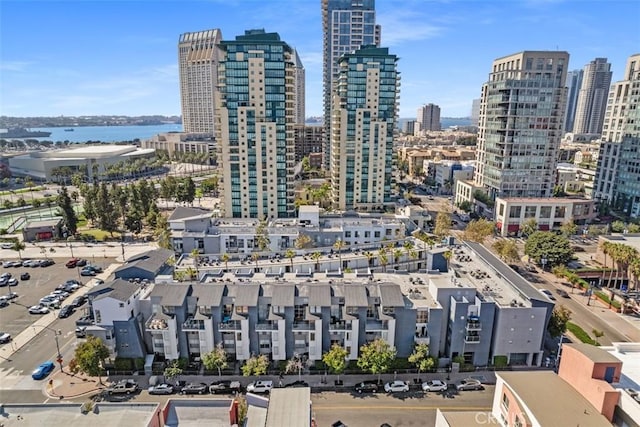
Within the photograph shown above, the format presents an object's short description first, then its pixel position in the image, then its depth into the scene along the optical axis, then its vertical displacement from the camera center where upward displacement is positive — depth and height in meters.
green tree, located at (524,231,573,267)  73.69 -21.54
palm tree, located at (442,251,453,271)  55.47 -17.25
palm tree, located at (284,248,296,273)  61.41 -19.63
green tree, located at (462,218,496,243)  78.69 -19.78
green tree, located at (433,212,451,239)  84.25 -20.39
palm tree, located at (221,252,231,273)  59.56 -20.33
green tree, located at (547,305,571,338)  48.41 -23.04
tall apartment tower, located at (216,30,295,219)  83.19 +0.36
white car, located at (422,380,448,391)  42.38 -27.06
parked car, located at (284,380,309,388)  42.84 -27.42
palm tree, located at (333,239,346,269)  64.06 -19.60
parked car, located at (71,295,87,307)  59.82 -26.83
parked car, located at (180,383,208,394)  42.03 -27.58
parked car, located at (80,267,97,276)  72.50 -26.85
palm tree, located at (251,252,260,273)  63.02 -20.50
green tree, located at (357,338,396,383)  42.09 -23.99
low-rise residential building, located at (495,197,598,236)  95.31 -19.08
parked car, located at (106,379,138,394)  41.72 -27.54
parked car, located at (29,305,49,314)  58.44 -27.34
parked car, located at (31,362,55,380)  43.91 -27.52
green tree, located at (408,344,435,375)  43.09 -24.79
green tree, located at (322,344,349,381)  41.88 -24.18
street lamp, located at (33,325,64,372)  45.81 -27.55
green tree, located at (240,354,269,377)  41.91 -25.04
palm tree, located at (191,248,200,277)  59.81 -20.43
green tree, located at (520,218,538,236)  91.62 -21.72
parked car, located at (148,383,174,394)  41.94 -27.66
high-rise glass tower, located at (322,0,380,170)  152.00 +38.24
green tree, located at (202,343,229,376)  42.50 -24.76
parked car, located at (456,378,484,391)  42.53 -27.02
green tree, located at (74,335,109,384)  41.47 -24.16
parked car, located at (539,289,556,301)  64.09 -26.11
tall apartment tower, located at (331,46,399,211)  96.44 +0.25
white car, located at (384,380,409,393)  42.12 -27.12
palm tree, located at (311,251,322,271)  63.00 -20.55
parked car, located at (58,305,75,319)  57.03 -27.07
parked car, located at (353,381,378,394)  42.19 -27.27
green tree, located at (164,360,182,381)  42.36 -26.21
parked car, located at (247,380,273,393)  41.62 -27.10
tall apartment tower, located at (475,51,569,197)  97.94 +2.88
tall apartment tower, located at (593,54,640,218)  103.81 -3.38
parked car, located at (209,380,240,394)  42.03 -27.42
